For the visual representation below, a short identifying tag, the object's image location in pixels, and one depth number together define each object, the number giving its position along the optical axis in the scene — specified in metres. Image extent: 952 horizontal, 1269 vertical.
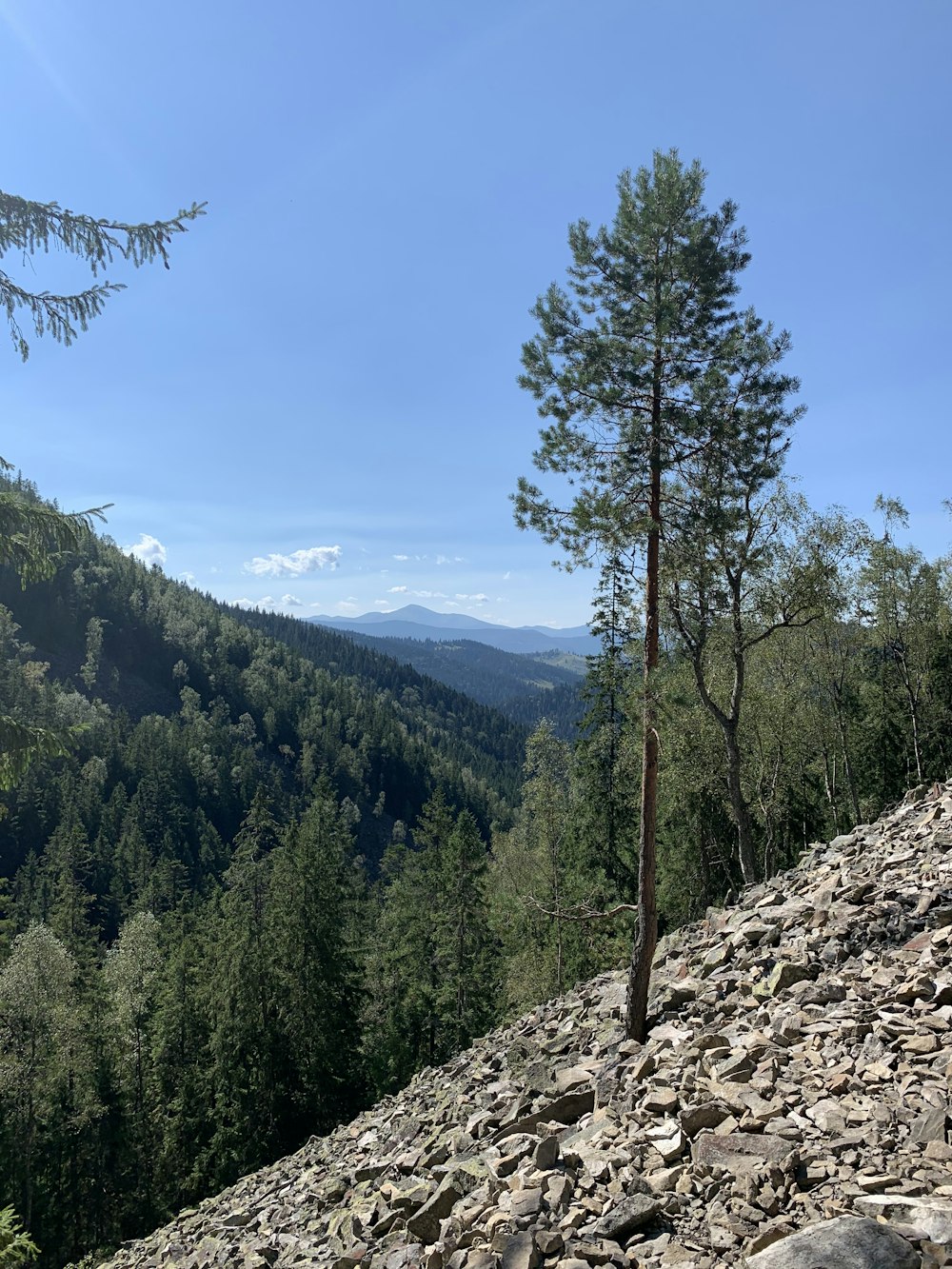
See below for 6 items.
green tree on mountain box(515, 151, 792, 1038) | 11.49
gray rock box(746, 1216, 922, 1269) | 4.75
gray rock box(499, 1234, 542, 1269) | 6.39
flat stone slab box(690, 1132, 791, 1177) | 6.32
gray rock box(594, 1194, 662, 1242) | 6.26
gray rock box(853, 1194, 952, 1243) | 4.90
